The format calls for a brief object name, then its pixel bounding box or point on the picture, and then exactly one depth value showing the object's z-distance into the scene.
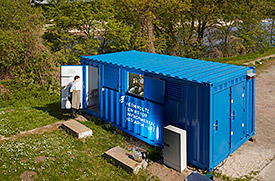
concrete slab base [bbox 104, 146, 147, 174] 6.91
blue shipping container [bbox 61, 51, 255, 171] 6.88
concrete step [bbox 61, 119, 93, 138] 8.84
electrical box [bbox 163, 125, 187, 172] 6.93
